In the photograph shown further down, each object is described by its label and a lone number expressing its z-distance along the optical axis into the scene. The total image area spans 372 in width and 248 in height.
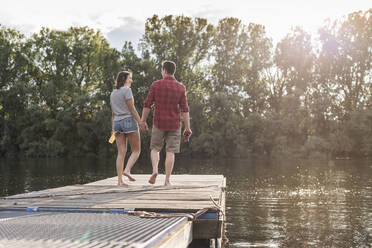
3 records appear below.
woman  6.60
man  6.45
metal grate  2.45
